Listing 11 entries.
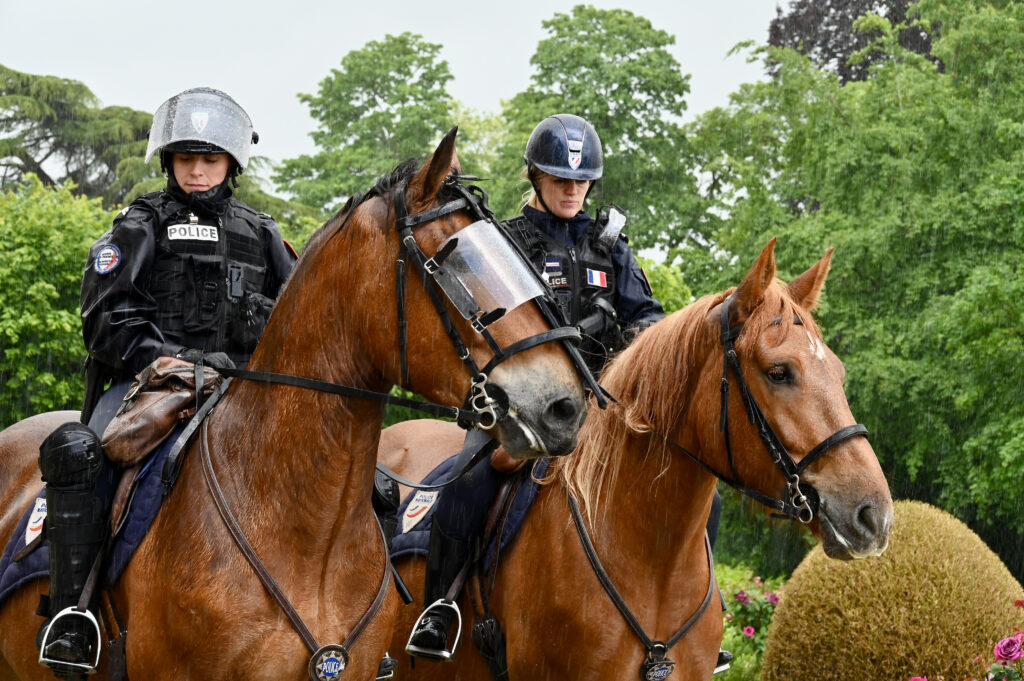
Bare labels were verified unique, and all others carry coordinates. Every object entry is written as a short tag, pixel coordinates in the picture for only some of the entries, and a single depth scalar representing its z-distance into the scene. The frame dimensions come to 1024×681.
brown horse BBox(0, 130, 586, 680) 3.63
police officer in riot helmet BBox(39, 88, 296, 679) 4.53
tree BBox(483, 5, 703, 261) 29.00
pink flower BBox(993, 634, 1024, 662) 6.11
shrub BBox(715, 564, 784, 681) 10.78
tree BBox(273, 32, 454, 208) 32.81
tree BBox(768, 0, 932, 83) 28.53
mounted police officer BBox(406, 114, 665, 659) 5.76
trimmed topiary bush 7.76
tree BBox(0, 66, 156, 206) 33.19
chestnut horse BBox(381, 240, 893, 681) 4.23
